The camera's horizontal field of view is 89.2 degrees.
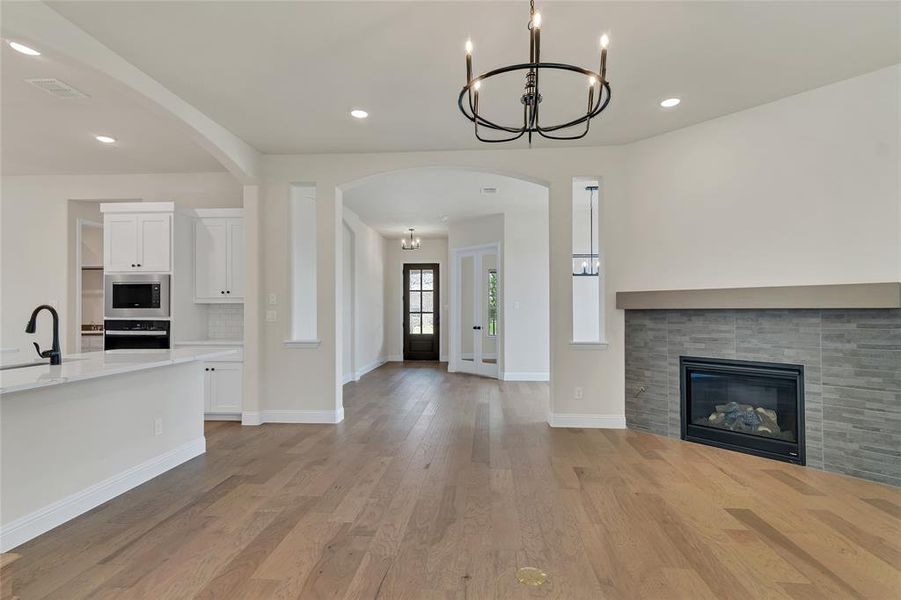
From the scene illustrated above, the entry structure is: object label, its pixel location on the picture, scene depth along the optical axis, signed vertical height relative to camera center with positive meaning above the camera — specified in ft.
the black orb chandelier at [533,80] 6.35 +3.32
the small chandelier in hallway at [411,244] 32.60 +4.21
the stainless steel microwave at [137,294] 16.28 +0.29
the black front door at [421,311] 35.42 -0.70
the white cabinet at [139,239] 16.38 +2.26
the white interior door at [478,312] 27.37 -0.61
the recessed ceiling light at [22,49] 9.33 +5.28
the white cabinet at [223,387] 16.33 -3.06
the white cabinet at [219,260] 17.35 +1.60
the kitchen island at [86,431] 7.80 -2.68
